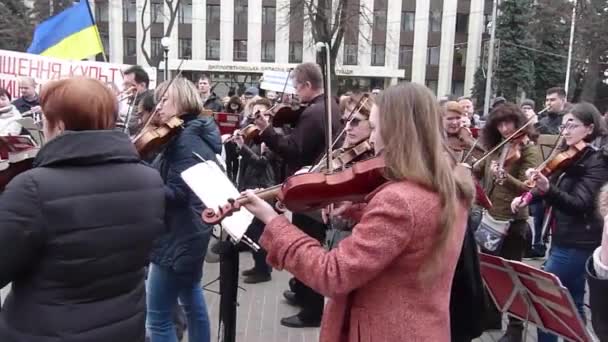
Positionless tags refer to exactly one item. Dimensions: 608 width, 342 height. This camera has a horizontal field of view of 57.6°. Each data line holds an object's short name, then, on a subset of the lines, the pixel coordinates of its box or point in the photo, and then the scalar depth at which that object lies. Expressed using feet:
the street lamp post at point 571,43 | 95.67
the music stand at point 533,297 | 8.34
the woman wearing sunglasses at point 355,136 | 9.39
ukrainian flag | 25.00
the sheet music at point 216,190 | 6.74
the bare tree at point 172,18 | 73.00
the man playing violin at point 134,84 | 18.60
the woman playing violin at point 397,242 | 5.46
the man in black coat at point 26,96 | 22.59
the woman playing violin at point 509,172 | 13.11
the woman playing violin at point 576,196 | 11.37
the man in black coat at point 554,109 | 26.19
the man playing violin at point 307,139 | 13.65
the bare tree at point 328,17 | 82.53
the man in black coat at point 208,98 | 29.59
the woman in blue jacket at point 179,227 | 10.26
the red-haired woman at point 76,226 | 5.65
